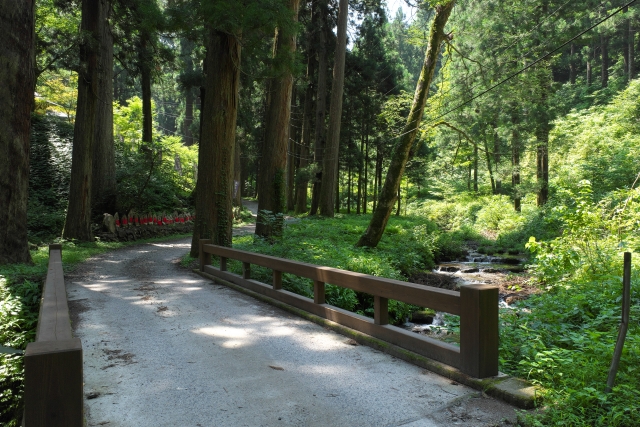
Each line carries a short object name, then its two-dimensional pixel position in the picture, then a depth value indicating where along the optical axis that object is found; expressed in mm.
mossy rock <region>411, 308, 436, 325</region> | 9445
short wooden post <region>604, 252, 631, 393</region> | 3164
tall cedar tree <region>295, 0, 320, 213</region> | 28984
